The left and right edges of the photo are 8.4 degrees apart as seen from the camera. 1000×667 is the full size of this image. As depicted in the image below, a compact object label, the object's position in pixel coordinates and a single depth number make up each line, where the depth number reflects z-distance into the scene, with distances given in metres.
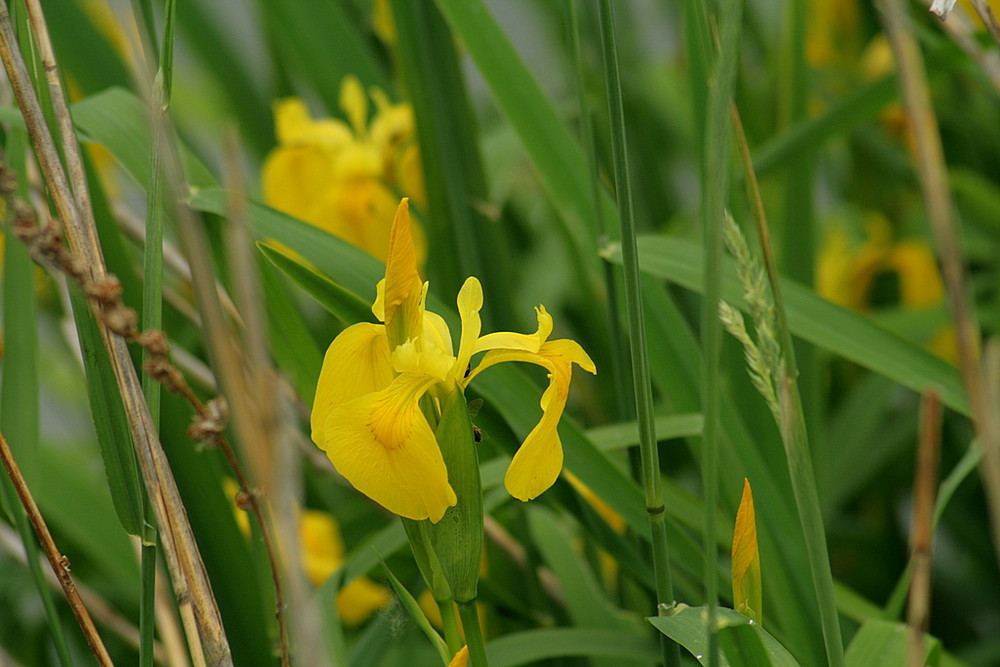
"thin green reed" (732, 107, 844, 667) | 1.87
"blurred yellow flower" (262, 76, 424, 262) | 2.66
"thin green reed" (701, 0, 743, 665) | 1.83
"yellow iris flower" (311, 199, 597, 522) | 1.88
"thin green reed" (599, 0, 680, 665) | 1.89
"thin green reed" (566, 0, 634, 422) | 2.00
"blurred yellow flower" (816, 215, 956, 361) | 3.58
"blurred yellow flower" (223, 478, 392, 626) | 2.43
